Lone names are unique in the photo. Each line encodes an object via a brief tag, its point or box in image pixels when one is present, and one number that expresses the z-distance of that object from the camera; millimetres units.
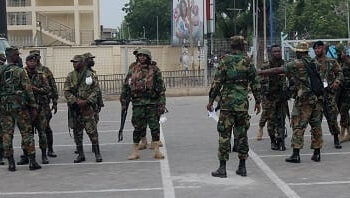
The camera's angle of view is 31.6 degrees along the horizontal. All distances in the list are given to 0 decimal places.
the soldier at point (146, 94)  9898
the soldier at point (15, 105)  9367
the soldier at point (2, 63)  10088
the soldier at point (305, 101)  9438
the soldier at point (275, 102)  10844
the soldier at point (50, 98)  10422
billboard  38344
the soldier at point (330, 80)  10173
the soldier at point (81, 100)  10000
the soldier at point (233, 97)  8500
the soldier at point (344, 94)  11406
